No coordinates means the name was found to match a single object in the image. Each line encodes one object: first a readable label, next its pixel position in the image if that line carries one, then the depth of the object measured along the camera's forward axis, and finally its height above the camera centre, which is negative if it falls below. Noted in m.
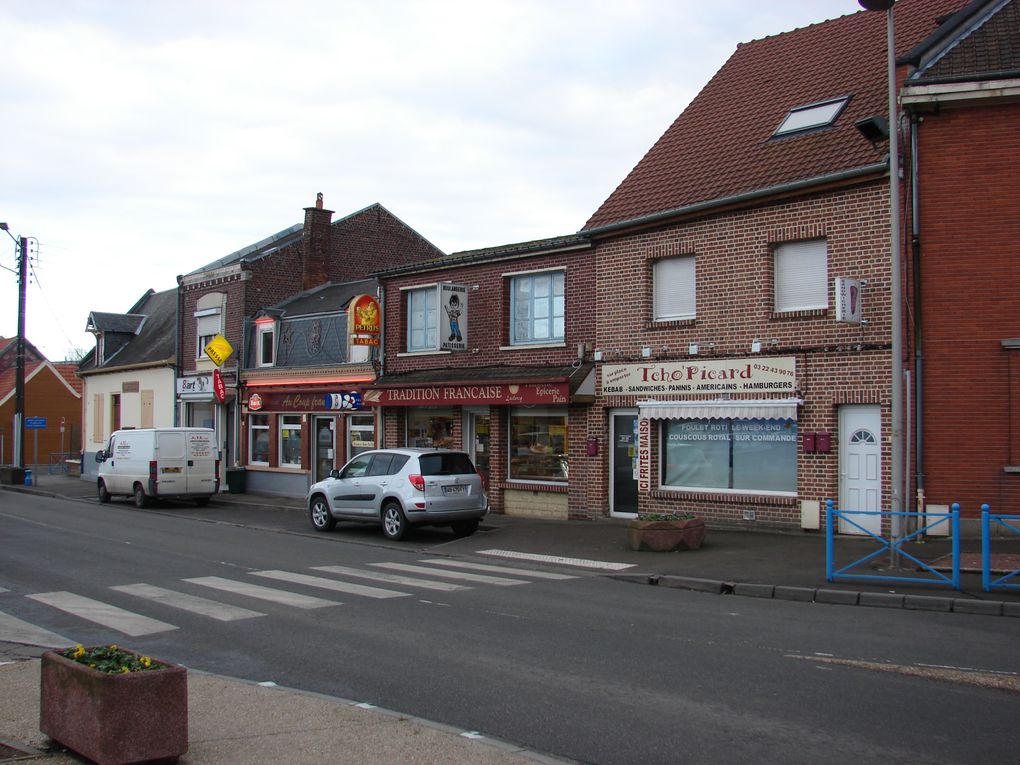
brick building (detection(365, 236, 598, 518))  19.80 +1.21
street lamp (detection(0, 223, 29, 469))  34.78 +2.04
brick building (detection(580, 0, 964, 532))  15.45 +2.23
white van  25.14 -1.19
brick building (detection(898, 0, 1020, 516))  14.20 +2.27
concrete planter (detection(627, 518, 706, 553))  14.92 -1.80
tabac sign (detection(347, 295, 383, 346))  23.98 +2.55
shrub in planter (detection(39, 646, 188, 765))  5.21 -1.62
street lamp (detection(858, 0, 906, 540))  12.02 +1.47
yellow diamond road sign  29.64 +2.23
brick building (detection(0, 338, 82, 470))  52.94 +1.00
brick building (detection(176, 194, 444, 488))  30.47 +4.59
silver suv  17.39 -1.33
